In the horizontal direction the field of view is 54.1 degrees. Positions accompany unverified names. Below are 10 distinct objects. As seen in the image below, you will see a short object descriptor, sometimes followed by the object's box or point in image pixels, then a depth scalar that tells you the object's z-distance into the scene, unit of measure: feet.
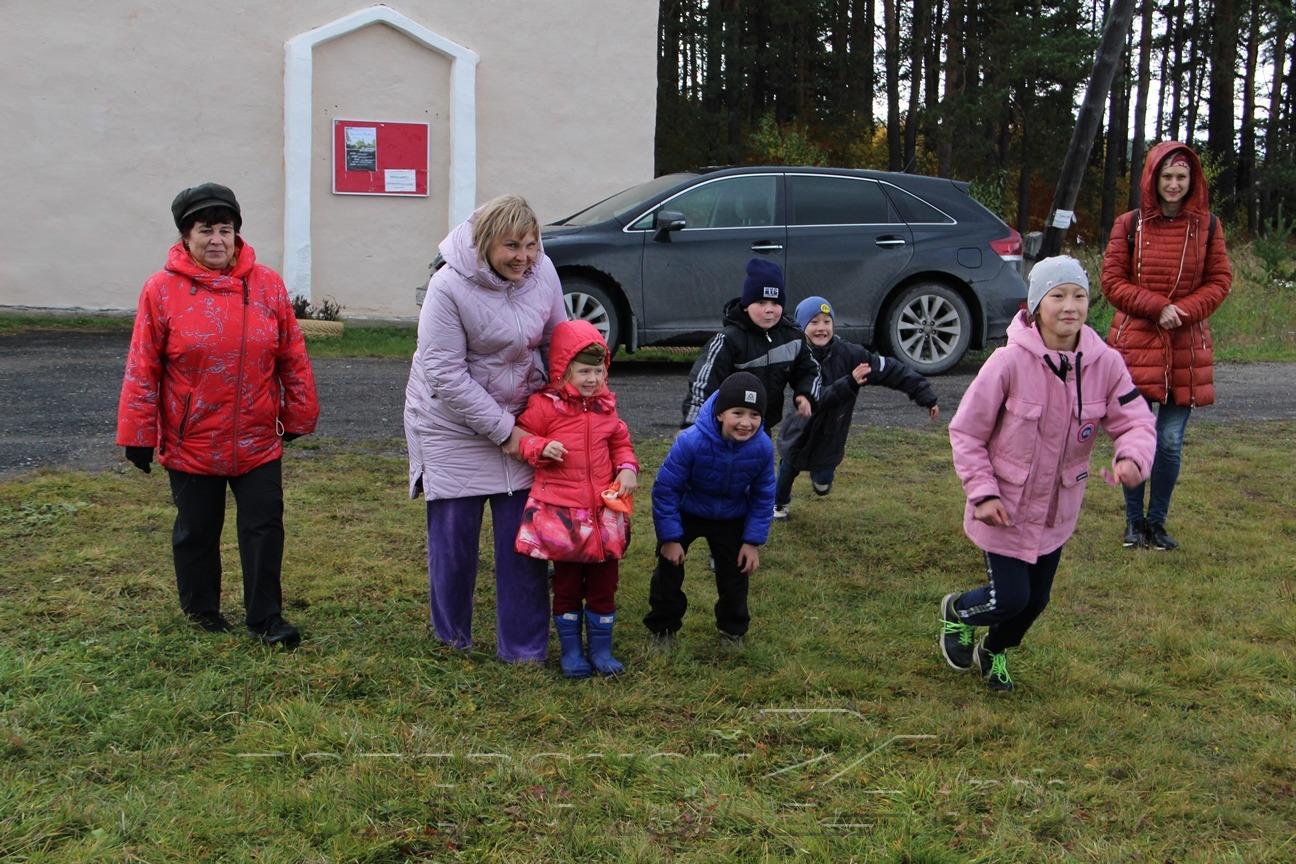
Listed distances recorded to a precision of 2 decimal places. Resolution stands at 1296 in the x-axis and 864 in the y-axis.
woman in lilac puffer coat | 14.15
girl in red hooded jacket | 14.19
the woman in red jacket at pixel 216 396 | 14.35
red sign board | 49.26
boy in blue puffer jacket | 14.92
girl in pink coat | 13.83
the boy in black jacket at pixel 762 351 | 18.24
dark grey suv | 35.70
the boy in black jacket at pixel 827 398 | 19.25
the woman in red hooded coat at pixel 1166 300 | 20.24
